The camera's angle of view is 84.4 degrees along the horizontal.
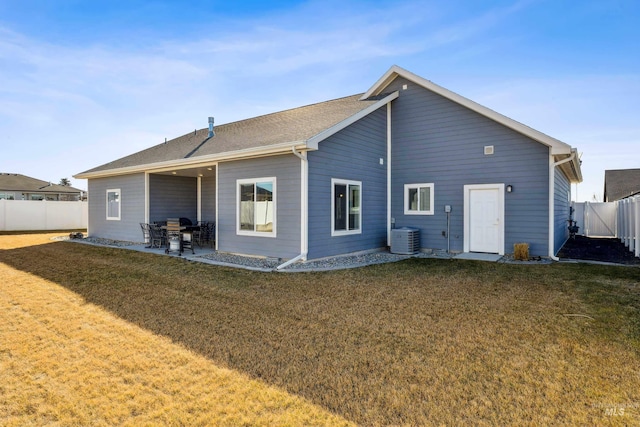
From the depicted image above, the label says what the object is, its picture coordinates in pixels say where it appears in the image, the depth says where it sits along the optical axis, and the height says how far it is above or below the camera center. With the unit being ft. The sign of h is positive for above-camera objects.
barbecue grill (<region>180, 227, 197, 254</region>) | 34.04 -2.67
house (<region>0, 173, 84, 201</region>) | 86.74 +5.41
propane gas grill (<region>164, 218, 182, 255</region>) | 33.55 -2.54
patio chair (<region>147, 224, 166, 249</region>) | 37.76 -2.63
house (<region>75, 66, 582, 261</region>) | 28.22 +3.15
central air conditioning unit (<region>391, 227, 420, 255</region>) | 33.32 -2.89
